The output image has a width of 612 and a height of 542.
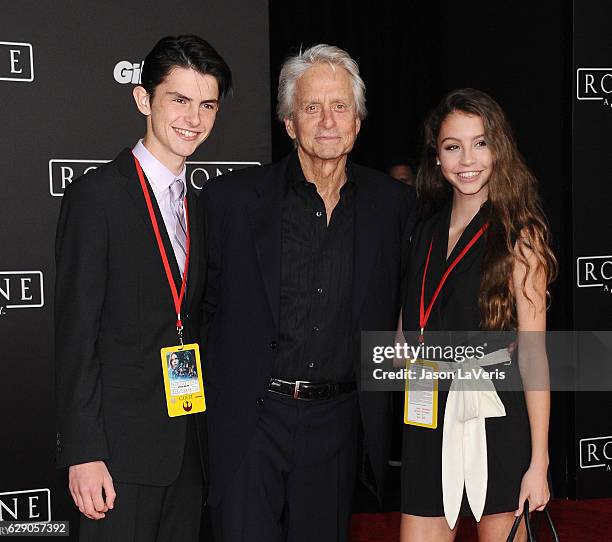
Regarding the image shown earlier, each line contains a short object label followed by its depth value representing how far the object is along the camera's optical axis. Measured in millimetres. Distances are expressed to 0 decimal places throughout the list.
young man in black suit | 2006
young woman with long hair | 2291
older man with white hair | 2414
